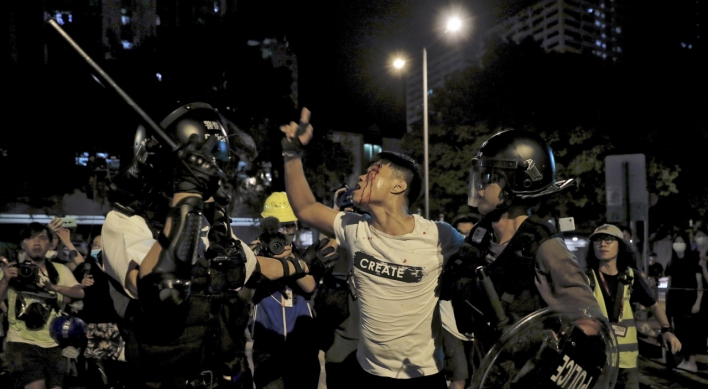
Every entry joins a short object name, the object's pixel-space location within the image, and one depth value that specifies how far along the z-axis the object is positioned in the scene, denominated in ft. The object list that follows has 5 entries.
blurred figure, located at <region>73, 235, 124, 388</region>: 17.38
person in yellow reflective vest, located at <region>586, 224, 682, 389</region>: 15.48
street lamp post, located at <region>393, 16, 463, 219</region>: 53.49
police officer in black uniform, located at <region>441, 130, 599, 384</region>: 9.13
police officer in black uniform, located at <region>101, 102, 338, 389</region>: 7.36
